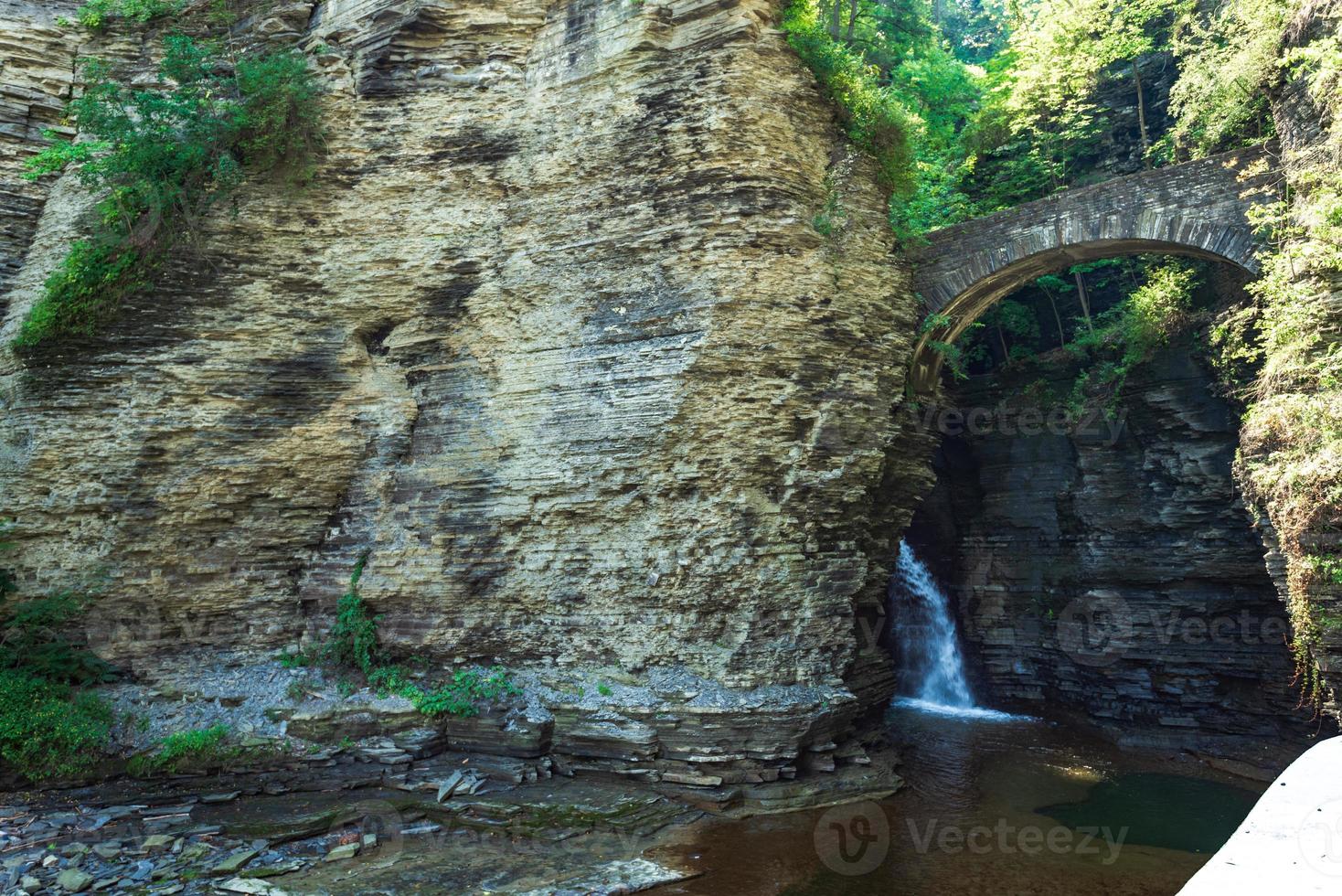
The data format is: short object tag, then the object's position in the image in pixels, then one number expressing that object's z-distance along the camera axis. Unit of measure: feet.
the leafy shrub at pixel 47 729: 33.45
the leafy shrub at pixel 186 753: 34.76
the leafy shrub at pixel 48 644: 36.17
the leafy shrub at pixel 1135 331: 47.14
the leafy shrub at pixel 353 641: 40.47
